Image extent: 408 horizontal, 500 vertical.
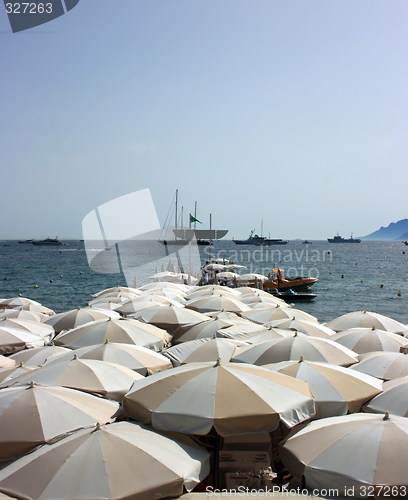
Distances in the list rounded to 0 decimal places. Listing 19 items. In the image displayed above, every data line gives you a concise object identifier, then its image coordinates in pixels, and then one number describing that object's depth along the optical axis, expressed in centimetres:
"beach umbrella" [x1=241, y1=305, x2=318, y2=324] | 1419
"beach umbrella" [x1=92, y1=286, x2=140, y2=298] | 2139
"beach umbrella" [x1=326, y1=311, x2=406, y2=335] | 1416
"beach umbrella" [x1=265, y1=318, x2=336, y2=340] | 1230
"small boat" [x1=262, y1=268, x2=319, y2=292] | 3872
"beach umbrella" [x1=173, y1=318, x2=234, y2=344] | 1216
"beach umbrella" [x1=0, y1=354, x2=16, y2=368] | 1017
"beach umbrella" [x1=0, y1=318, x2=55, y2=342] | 1334
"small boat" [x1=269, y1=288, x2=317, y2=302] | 3803
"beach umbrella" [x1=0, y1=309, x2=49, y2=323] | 1662
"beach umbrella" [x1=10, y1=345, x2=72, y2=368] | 1070
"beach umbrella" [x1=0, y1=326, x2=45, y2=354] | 1191
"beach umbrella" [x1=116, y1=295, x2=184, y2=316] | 1559
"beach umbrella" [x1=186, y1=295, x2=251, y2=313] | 1584
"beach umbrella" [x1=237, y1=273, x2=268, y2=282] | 3253
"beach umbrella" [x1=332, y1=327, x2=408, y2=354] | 1131
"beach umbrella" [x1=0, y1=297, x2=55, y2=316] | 1948
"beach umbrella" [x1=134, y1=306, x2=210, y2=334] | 1347
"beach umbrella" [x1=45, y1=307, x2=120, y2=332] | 1416
